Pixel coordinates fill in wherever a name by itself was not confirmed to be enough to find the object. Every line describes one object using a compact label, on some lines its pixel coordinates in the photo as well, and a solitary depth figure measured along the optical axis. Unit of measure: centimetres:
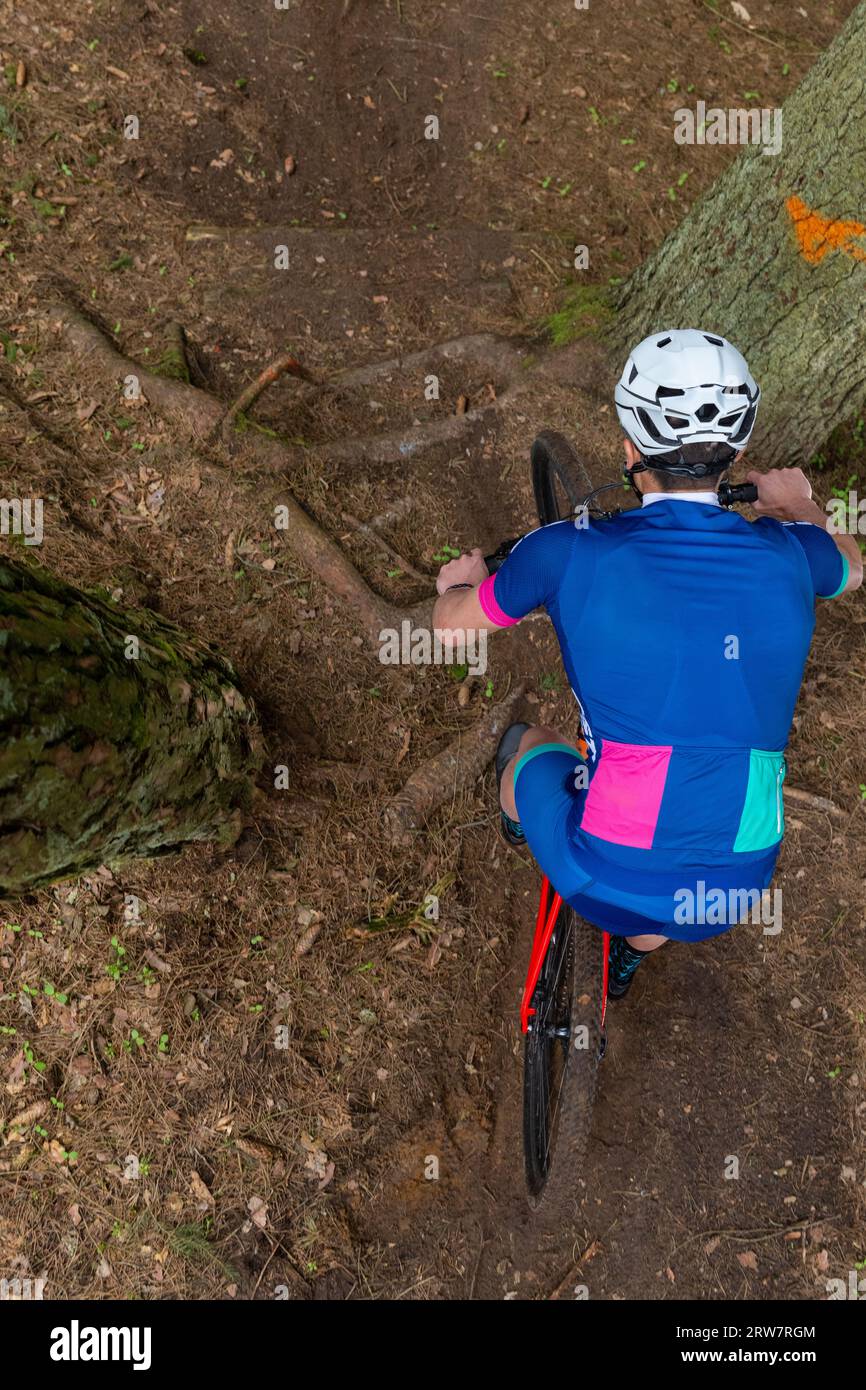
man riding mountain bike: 241
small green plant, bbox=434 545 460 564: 438
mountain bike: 281
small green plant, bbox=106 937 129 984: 345
